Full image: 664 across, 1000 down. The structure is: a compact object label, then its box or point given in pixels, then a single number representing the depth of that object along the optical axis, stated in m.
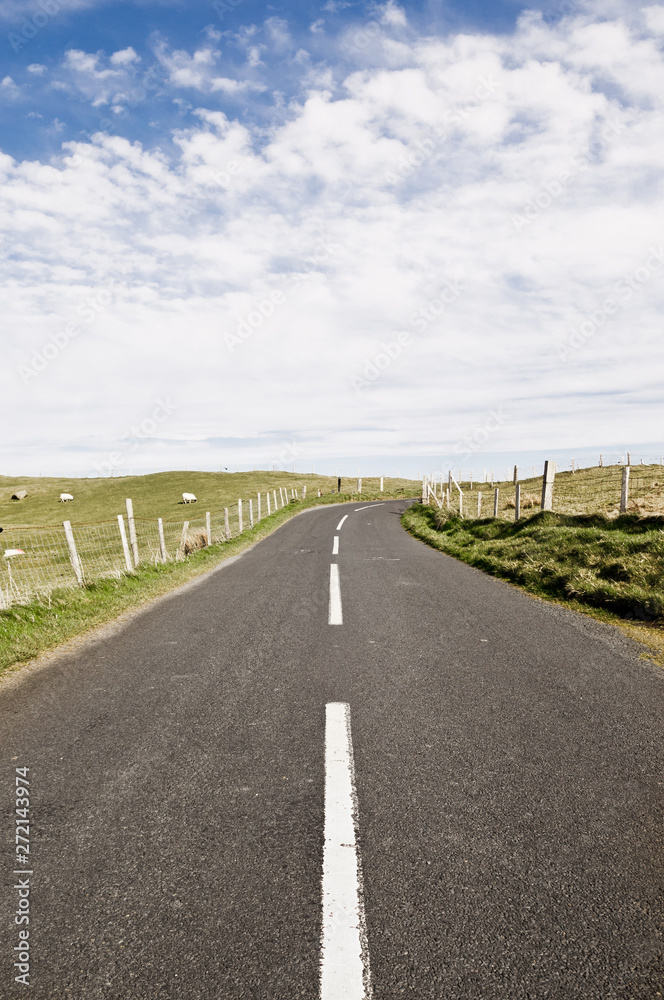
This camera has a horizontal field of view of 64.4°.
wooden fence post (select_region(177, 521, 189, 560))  16.13
